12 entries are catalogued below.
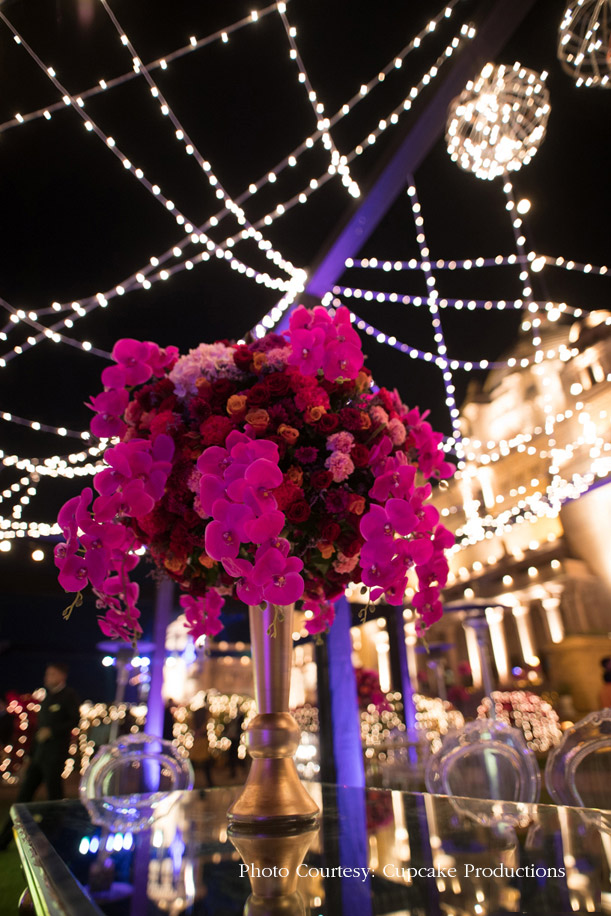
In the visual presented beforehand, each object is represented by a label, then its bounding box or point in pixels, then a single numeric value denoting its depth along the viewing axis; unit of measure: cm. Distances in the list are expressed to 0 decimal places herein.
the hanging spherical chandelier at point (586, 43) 165
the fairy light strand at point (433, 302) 317
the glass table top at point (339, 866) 46
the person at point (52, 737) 366
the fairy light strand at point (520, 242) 312
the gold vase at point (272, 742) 83
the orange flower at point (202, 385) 93
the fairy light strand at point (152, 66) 214
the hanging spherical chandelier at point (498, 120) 202
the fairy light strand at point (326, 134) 245
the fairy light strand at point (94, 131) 200
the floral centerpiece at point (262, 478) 73
